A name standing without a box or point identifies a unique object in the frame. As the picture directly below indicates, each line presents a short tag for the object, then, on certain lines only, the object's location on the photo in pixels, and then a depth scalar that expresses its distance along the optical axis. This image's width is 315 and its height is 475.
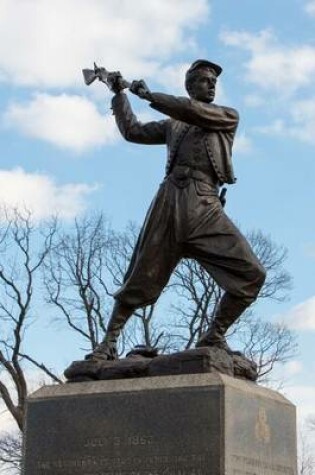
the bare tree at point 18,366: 24.45
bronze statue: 8.95
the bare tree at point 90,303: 25.62
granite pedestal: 8.06
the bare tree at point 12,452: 26.25
